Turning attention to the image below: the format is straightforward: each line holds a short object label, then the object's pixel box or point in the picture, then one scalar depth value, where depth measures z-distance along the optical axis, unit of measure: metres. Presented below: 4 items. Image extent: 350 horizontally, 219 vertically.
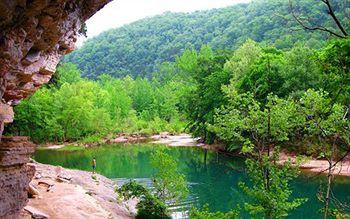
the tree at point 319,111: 11.88
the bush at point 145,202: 19.50
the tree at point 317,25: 5.54
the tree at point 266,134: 13.38
